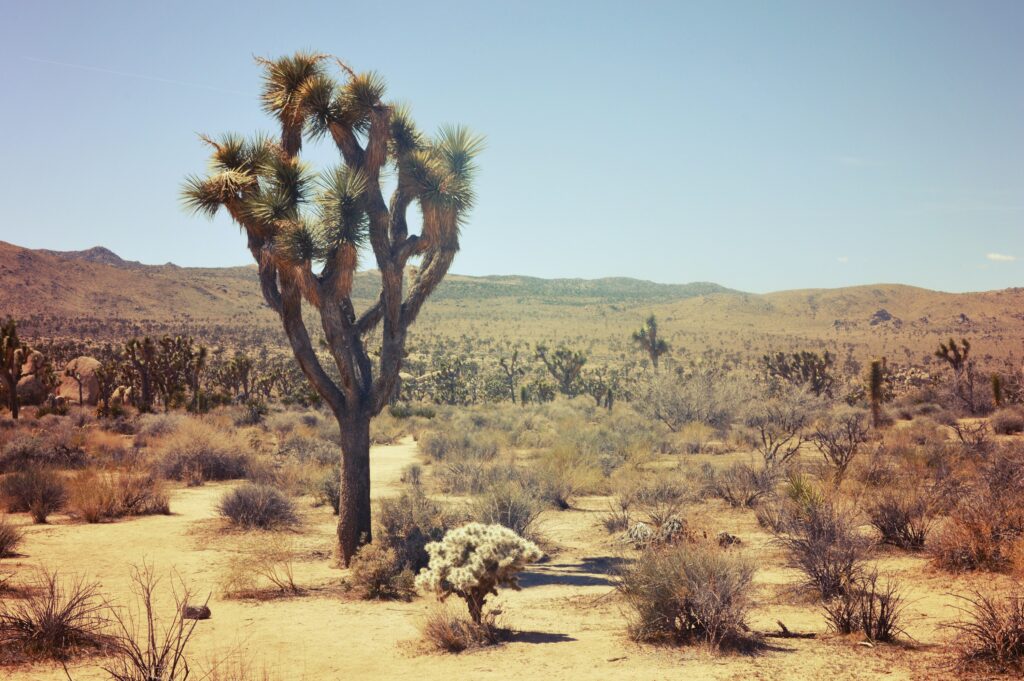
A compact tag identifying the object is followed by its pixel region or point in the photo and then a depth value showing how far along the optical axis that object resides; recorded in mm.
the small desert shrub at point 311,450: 21047
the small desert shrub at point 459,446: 22575
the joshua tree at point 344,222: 11055
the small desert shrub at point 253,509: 13773
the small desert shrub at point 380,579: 9709
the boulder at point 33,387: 35812
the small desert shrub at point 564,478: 16203
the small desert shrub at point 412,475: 18816
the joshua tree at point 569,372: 46719
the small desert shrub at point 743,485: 14836
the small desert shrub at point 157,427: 23969
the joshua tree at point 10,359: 29141
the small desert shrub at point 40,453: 17688
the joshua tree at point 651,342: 50625
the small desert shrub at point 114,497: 13728
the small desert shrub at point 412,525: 10712
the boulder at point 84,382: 38688
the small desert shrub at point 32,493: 14070
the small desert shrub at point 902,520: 10745
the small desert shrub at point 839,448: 14688
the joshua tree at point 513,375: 49062
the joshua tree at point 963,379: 30020
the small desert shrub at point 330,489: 15664
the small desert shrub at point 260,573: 9711
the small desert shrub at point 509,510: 12664
